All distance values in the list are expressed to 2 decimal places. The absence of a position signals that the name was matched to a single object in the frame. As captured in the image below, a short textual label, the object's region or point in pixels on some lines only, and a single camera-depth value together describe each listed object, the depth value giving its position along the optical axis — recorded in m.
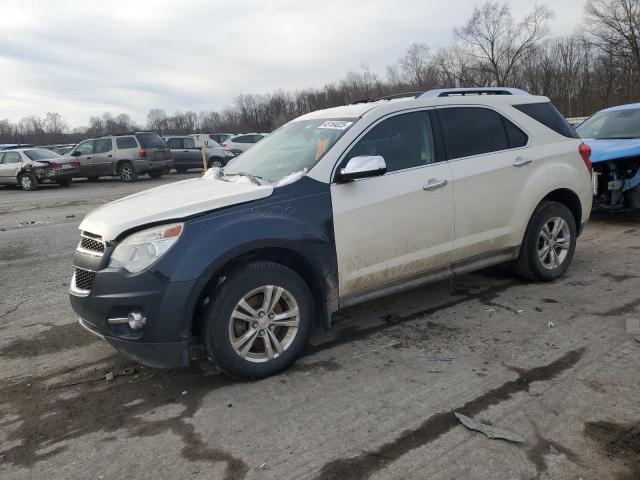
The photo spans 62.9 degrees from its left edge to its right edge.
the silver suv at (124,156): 20.88
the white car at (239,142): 25.80
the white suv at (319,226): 3.32
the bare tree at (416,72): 60.66
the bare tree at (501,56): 54.28
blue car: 7.38
